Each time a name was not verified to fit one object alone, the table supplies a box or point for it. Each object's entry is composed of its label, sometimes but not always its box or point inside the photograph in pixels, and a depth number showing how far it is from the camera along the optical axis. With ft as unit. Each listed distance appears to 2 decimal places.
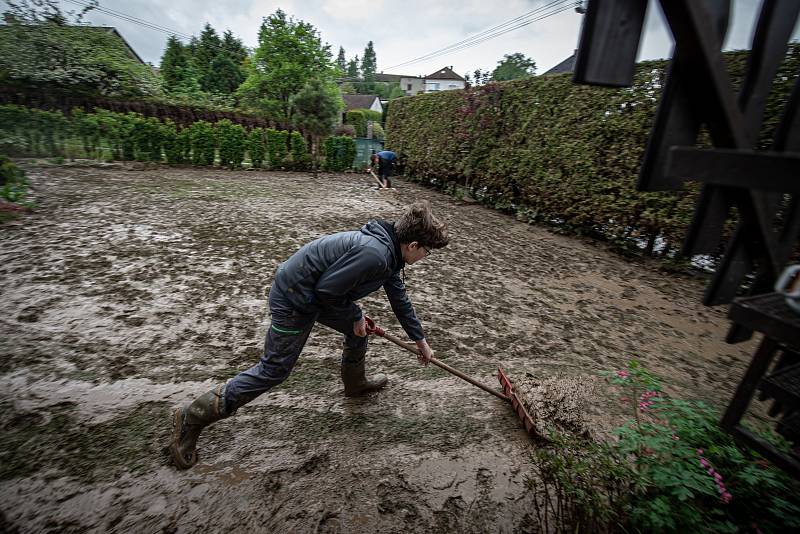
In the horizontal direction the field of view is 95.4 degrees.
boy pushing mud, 7.30
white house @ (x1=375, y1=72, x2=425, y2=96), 261.98
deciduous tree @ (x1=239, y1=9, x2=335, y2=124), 99.86
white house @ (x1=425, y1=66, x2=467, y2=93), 228.22
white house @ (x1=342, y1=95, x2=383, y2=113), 183.02
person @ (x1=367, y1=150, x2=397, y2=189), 42.68
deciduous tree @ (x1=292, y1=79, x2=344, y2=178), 84.33
